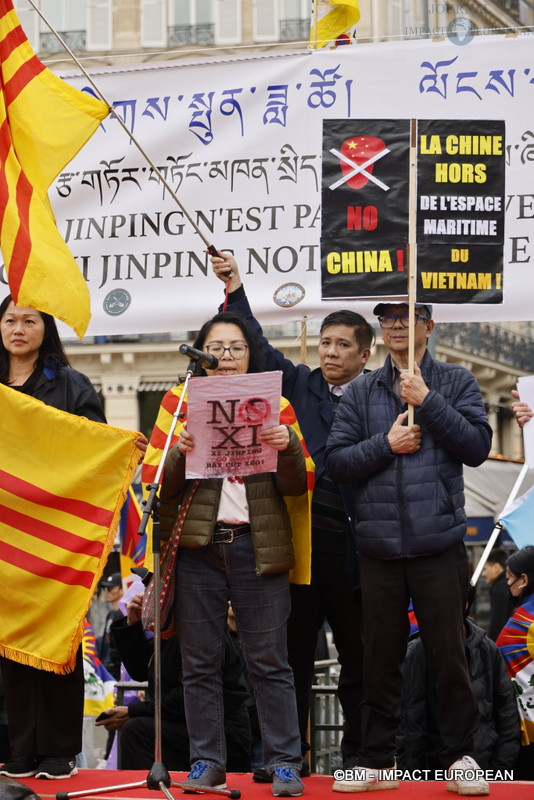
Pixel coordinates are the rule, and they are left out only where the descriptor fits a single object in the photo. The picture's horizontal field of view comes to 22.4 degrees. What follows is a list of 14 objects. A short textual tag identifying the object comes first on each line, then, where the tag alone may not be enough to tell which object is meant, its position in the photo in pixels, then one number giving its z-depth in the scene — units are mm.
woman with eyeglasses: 5555
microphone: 5383
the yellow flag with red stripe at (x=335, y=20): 8359
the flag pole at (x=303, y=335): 7311
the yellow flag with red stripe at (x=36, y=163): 6121
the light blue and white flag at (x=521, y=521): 8156
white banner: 7418
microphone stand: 5191
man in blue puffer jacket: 5562
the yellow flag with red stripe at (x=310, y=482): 5898
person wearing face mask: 6864
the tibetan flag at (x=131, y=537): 10359
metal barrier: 7203
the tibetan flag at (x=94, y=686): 9438
